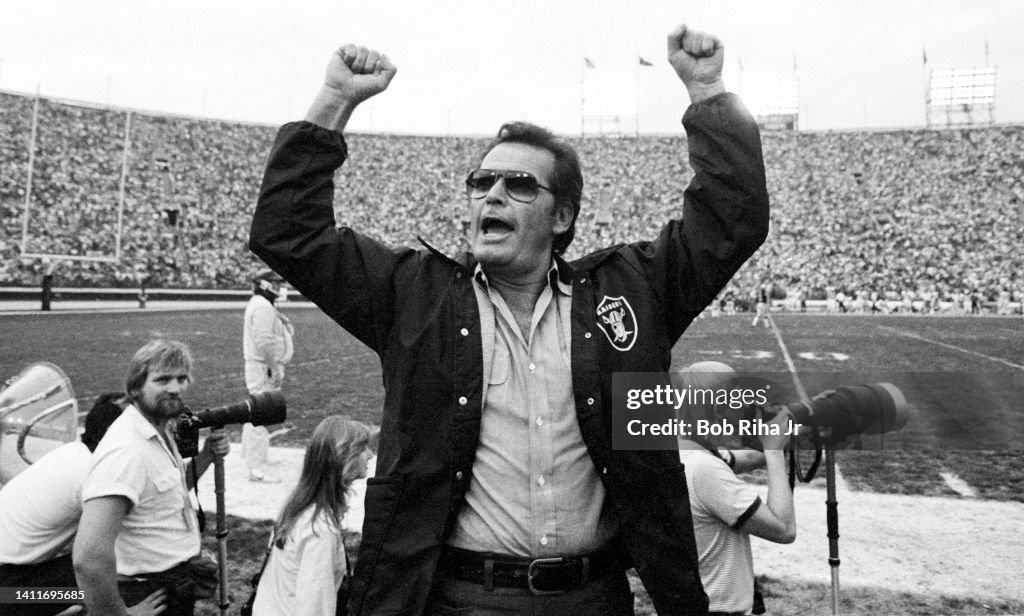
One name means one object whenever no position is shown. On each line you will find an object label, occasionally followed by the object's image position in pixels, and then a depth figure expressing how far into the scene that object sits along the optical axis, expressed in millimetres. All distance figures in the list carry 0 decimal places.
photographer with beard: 2566
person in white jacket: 6434
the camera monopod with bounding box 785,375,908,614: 2461
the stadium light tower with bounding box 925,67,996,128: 53125
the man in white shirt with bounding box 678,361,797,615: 2650
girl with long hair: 2777
